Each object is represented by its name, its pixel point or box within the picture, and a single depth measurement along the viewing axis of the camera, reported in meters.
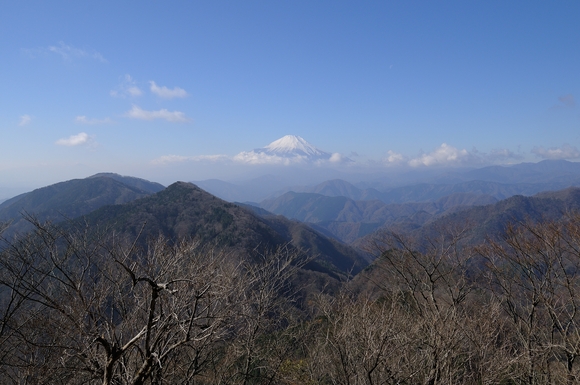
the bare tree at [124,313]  4.63
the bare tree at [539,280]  9.45
